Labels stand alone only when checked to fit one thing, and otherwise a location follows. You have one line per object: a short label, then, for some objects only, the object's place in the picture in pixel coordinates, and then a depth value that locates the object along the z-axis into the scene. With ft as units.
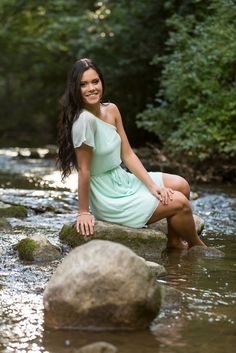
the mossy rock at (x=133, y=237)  22.71
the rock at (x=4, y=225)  27.98
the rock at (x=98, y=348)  12.98
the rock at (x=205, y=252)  23.28
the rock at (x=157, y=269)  19.57
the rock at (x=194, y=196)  38.87
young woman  22.30
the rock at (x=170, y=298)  16.72
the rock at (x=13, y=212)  31.52
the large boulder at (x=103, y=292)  14.77
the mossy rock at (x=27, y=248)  22.12
